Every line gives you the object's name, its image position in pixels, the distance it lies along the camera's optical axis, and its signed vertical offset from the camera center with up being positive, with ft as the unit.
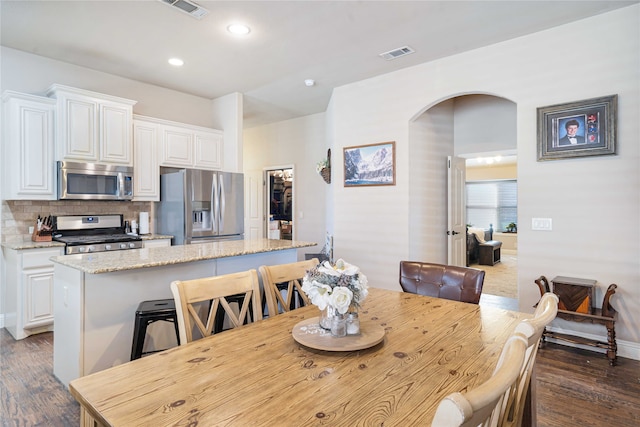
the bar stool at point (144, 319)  6.74 -2.07
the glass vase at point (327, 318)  4.40 -1.38
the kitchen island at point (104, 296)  6.70 -1.71
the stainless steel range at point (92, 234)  11.51 -0.79
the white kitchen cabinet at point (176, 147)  15.05 +2.95
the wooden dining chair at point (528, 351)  3.00 -1.39
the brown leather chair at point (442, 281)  6.67 -1.38
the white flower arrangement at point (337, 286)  4.11 -0.90
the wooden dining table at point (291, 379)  2.84 -1.64
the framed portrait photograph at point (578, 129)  9.49 +2.39
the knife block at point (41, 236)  11.53 -0.75
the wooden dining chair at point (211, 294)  4.78 -1.21
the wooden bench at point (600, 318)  8.87 -2.79
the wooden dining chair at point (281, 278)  5.98 -1.18
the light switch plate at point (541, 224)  10.50 -0.36
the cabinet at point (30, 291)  10.64 -2.44
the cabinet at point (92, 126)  11.85 +3.13
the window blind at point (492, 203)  33.96 +0.92
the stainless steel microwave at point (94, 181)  11.94 +1.16
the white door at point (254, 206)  22.63 +0.45
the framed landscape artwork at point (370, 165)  13.83 +1.99
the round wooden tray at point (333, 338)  4.09 -1.56
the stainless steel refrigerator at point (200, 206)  13.96 +0.30
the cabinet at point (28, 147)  11.24 +2.18
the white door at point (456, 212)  15.15 +0.02
